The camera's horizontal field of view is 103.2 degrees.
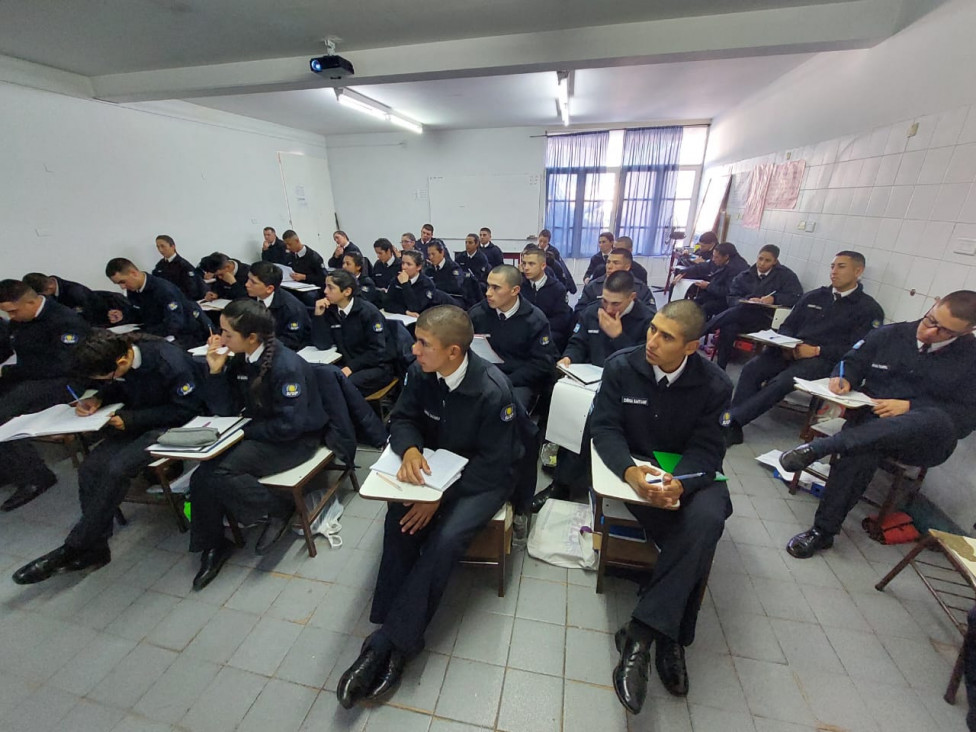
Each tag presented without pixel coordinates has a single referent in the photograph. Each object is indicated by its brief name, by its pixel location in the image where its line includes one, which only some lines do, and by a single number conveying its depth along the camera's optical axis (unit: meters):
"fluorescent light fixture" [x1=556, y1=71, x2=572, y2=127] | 4.30
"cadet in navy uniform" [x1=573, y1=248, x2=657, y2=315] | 3.55
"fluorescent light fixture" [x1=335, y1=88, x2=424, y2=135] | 5.13
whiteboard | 8.34
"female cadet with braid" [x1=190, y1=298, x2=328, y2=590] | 2.01
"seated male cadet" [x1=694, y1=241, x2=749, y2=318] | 4.98
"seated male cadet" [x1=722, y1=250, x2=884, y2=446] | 3.06
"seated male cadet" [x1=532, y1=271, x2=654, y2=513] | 2.51
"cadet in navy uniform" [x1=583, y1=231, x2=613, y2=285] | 5.53
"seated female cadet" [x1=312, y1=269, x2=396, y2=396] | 3.16
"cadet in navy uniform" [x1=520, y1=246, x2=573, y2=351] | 3.69
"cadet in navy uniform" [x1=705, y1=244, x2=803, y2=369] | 4.07
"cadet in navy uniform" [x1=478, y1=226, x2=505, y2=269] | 6.73
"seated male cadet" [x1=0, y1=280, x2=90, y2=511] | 2.70
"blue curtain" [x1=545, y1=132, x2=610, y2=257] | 7.83
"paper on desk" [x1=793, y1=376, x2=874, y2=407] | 2.27
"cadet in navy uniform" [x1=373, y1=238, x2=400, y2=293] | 5.65
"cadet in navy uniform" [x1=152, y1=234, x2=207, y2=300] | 5.19
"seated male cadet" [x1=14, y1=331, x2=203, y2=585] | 2.06
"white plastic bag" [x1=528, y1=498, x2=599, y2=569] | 2.13
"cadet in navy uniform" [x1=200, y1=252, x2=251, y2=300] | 4.53
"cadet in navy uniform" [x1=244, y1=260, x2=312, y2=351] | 3.30
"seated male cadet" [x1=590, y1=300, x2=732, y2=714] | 1.54
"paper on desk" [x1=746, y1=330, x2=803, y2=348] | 3.19
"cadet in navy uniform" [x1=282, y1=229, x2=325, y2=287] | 6.16
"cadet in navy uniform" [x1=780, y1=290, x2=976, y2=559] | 2.09
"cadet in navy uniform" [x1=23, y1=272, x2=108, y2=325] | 4.04
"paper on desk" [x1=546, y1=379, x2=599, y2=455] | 2.31
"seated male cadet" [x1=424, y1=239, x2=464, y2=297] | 5.21
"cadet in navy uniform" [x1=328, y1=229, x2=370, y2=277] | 6.63
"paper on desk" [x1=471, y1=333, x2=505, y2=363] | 2.88
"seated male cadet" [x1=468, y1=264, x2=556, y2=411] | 2.74
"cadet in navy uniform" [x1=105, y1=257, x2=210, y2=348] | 3.94
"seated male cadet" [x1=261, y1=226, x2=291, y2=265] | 6.71
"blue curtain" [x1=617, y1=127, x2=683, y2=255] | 7.53
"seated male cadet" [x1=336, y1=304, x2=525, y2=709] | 1.59
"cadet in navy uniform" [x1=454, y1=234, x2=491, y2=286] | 6.28
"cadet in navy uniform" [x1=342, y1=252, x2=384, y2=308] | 4.51
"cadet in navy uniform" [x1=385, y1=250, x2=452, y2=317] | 4.31
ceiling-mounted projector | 3.43
